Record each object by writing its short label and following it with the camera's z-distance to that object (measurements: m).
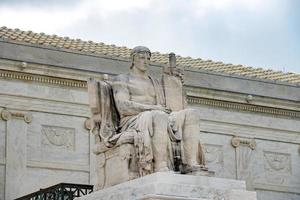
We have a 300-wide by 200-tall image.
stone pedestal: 12.18
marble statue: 12.76
